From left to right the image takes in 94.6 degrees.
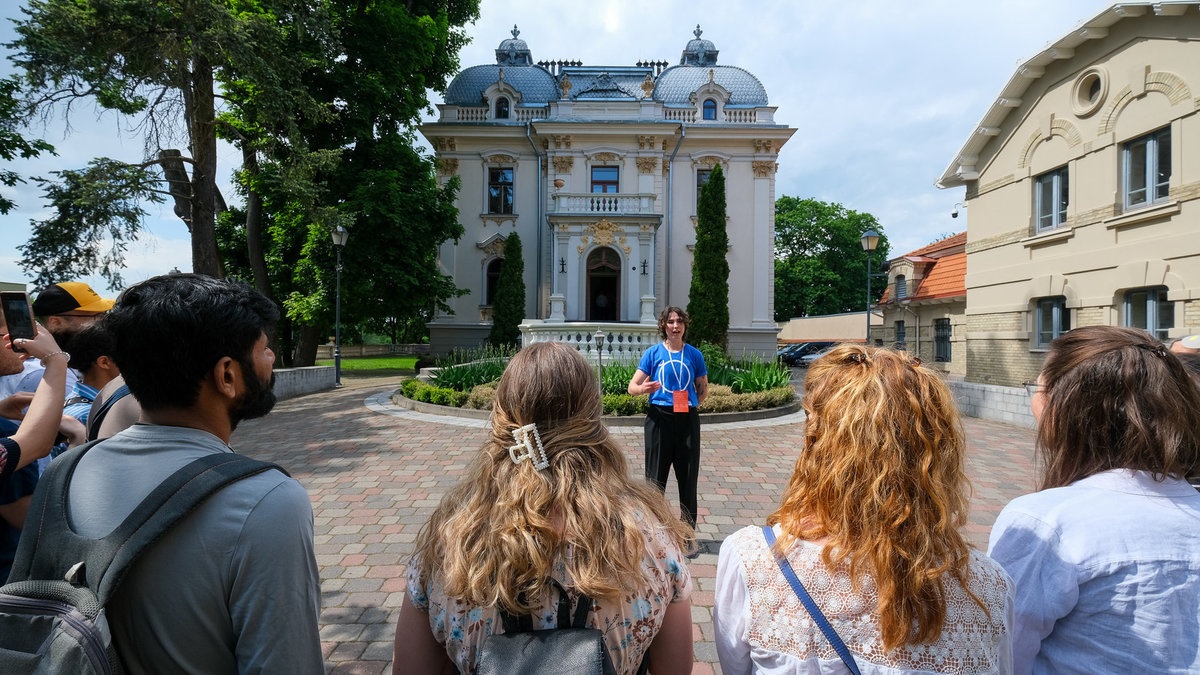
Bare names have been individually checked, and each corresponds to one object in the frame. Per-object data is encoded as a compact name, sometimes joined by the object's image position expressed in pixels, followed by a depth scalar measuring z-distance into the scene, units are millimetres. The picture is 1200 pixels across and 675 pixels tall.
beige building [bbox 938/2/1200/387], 9562
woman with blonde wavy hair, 1286
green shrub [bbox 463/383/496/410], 11219
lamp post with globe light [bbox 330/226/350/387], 15797
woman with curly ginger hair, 1212
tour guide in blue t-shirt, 4527
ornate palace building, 25062
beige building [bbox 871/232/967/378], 18938
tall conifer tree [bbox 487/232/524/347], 23578
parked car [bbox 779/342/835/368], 31723
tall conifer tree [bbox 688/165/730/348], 22766
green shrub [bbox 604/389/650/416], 10531
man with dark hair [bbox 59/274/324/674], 1162
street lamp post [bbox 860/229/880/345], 14719
